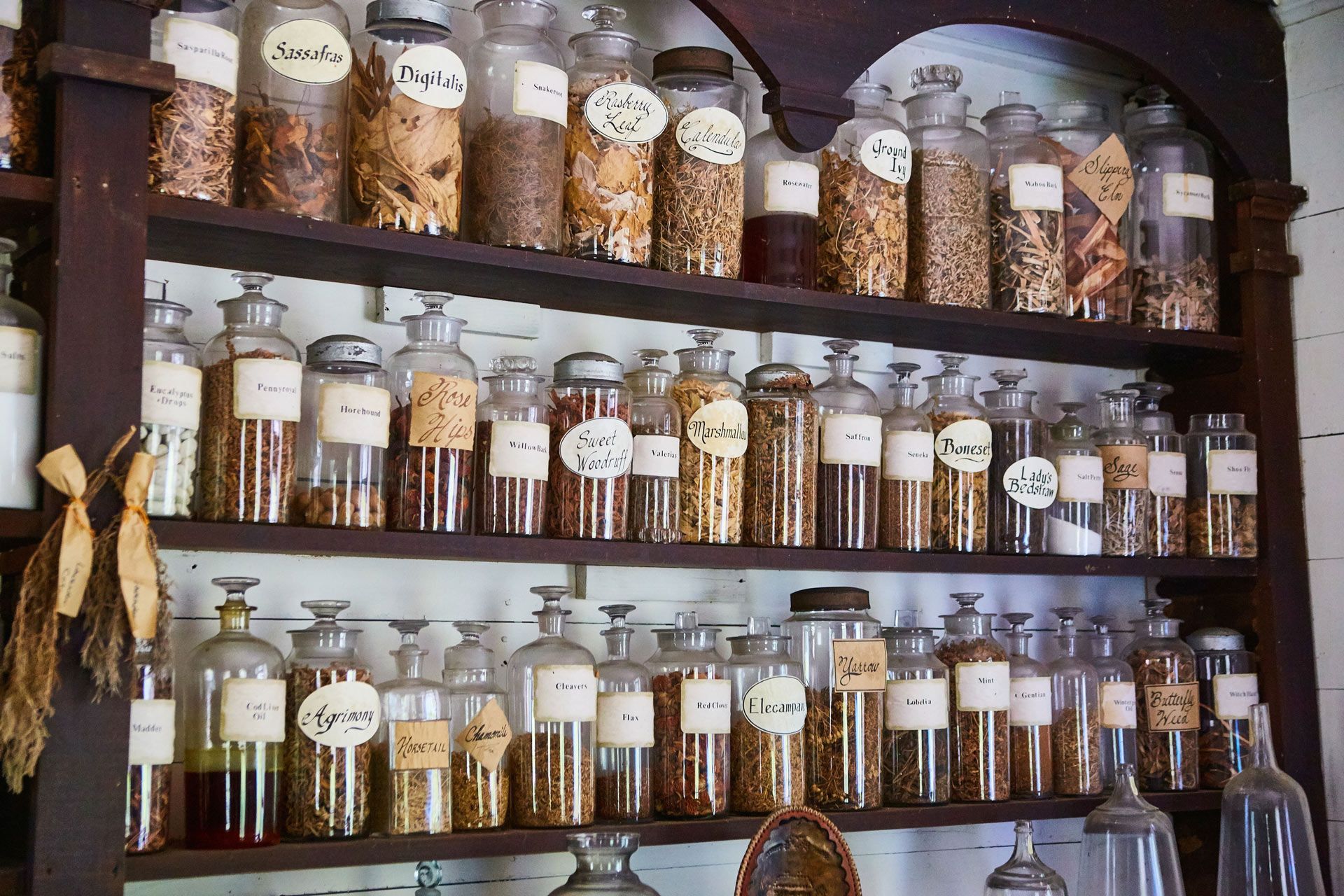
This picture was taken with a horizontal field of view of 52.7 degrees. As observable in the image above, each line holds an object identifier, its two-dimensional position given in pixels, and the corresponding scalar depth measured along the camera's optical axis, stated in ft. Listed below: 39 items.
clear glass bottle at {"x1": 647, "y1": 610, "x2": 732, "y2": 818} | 5.31
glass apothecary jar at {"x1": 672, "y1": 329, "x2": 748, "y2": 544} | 5.49
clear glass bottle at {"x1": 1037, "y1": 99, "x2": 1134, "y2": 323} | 6.47
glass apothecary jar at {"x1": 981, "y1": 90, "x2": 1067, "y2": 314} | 6.23
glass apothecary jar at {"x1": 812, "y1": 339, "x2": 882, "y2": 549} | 5.75
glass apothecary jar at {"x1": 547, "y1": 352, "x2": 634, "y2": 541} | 5.22
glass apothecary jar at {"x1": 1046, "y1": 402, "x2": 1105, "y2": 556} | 6.30
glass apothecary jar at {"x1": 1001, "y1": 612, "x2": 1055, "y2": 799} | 6.07
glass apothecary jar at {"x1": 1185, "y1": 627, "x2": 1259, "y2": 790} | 6.52
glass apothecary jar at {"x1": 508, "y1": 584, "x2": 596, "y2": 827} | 5.05
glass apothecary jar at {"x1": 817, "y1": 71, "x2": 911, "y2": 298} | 5.91
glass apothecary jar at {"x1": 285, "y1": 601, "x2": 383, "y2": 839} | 4.65
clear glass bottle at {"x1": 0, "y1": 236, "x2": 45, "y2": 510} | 4.14
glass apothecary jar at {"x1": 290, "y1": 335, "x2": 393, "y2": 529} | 4.79
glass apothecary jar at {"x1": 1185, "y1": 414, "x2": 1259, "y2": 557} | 6.65
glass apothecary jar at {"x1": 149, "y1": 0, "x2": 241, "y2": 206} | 4.55
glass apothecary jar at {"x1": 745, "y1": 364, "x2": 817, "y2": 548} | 5.63
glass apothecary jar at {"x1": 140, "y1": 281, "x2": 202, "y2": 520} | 4.46
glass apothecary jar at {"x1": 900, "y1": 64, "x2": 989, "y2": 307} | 6.10
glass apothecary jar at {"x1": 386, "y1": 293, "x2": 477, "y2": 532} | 4.96
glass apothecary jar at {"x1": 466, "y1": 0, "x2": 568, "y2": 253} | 5.18
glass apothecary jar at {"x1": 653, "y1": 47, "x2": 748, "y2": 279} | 5.55
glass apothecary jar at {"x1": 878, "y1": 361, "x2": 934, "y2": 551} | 5.93
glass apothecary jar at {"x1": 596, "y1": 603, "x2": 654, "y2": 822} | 5.19
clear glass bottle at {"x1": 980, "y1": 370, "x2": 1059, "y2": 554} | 6.20
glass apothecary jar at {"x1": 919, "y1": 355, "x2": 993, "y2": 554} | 6.06
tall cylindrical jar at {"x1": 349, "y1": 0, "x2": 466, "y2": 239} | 4.98
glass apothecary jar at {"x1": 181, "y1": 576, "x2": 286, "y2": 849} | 4.50
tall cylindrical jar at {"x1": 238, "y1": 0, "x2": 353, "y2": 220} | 4.81
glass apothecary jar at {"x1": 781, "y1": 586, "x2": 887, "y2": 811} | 5.59
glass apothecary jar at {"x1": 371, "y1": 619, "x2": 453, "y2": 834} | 4.80
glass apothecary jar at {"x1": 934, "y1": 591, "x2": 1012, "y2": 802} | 5.91
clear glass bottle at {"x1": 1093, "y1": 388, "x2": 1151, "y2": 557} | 6.44
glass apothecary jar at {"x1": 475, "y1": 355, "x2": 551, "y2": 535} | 5.10
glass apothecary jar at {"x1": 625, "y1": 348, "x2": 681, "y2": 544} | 5.39
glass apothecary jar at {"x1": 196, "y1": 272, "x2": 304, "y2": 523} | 4.63
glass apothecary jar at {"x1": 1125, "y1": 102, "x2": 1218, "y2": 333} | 6.68
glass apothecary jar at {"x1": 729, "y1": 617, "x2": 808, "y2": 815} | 5.43
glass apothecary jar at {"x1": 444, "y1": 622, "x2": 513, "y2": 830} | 4.98
